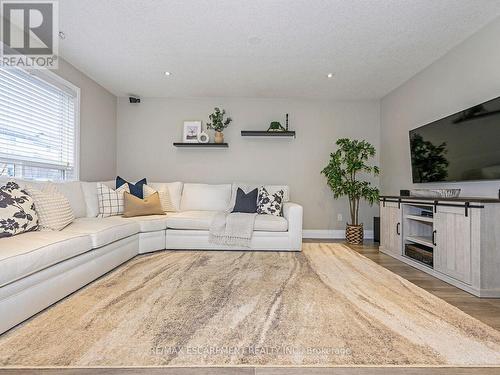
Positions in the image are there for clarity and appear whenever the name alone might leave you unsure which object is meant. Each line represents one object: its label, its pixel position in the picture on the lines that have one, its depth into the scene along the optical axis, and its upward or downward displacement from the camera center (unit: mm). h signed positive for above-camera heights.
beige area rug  1379 -828
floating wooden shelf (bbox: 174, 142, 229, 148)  4824 +783
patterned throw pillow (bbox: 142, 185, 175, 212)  4093 -93
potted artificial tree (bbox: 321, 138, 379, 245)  4422 +157
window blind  2812 +706
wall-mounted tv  2482 +449
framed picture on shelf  4941 +1035
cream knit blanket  3631 -542
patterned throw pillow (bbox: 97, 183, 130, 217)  3529 -155
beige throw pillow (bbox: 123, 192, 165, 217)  3654 -227
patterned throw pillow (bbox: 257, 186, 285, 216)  3998 -202
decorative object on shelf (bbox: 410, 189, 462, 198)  2822 -36
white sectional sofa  1673 -485
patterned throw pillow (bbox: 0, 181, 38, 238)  2059 -175
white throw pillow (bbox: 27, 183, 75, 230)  2395 -173
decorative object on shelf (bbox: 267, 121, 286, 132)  4765 +1069
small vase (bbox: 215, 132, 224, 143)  4844 +909
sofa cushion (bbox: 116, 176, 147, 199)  3957 +28
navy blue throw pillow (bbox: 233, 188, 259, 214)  3984 -187
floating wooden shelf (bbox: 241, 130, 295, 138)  4734 +956
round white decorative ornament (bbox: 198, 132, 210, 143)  4887 +901
